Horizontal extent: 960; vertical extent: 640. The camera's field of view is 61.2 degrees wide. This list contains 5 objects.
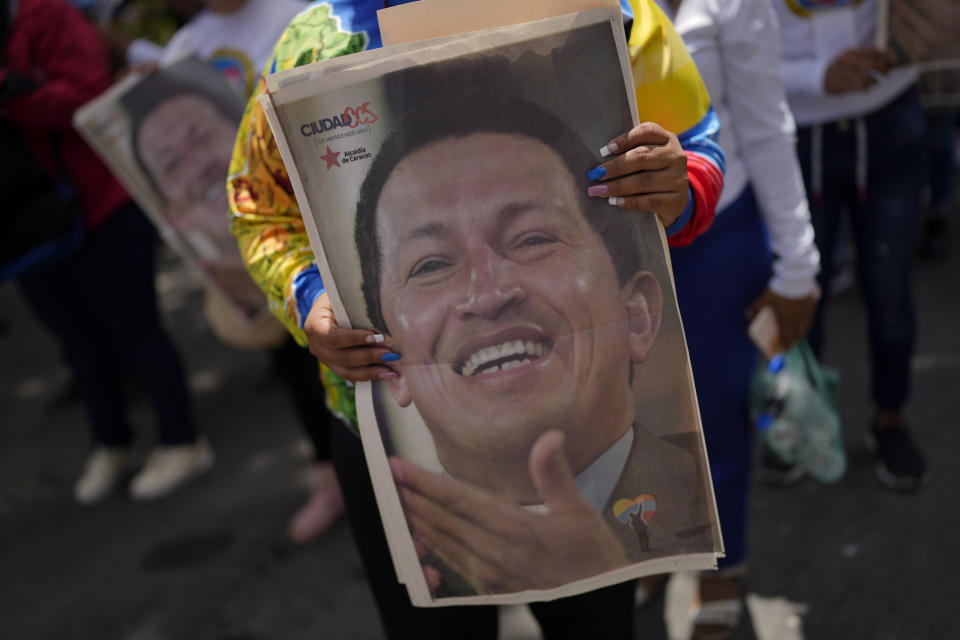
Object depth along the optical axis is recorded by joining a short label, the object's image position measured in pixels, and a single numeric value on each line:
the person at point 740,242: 1.54
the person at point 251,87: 2.40
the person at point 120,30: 3.02
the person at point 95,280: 2.67
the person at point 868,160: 2.10
